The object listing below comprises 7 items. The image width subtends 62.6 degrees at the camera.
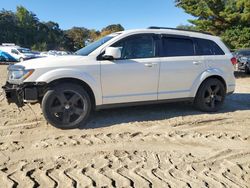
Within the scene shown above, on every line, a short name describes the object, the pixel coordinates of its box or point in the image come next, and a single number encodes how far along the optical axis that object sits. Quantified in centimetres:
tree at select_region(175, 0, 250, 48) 1695
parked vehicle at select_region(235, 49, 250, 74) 1120
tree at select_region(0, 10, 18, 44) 4914
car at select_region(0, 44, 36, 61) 2309
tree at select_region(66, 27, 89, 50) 5661
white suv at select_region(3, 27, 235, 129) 362
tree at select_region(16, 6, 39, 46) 5212
